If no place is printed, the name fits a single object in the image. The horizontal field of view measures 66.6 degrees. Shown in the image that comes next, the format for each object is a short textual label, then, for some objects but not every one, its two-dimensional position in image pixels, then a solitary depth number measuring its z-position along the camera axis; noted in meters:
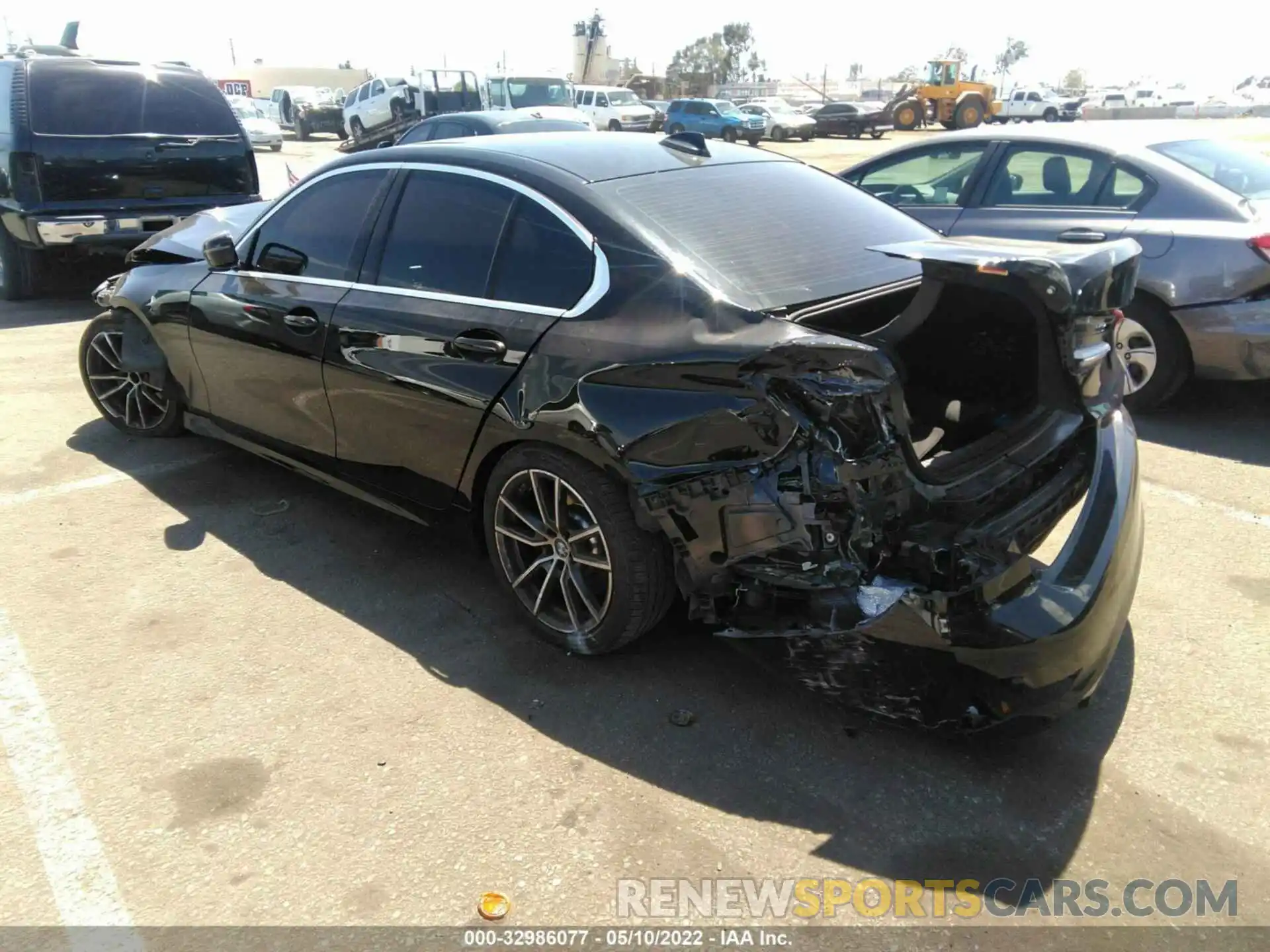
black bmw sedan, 2.61
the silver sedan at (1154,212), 5.29
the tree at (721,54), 92.25
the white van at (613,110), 32.69
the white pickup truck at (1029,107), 43.43
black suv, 8.07
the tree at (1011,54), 120.44
